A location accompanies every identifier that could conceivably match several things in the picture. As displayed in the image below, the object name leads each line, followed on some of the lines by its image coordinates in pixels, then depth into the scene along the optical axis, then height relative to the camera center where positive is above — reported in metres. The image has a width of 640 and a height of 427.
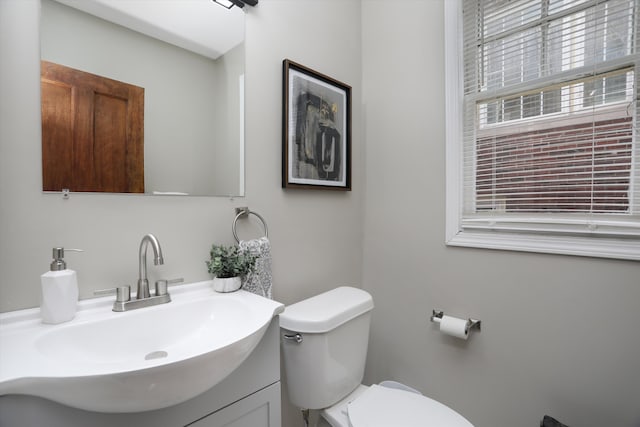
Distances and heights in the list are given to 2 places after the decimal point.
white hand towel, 1.05 -0.22
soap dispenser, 0.71 -0.20
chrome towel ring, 1.10 -0.03
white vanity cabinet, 0.53 -0.45
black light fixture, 1.11 +0.78
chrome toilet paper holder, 1.31 -0.52
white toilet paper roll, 1.29 -0.53
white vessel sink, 0.51 -0.30
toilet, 1.02 -0.64
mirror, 0.83 +0.43
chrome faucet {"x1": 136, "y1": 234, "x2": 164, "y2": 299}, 0.85 -0.18
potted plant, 1.00 -0.20
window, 1.04 +0.32
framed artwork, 1.29 +0.37
